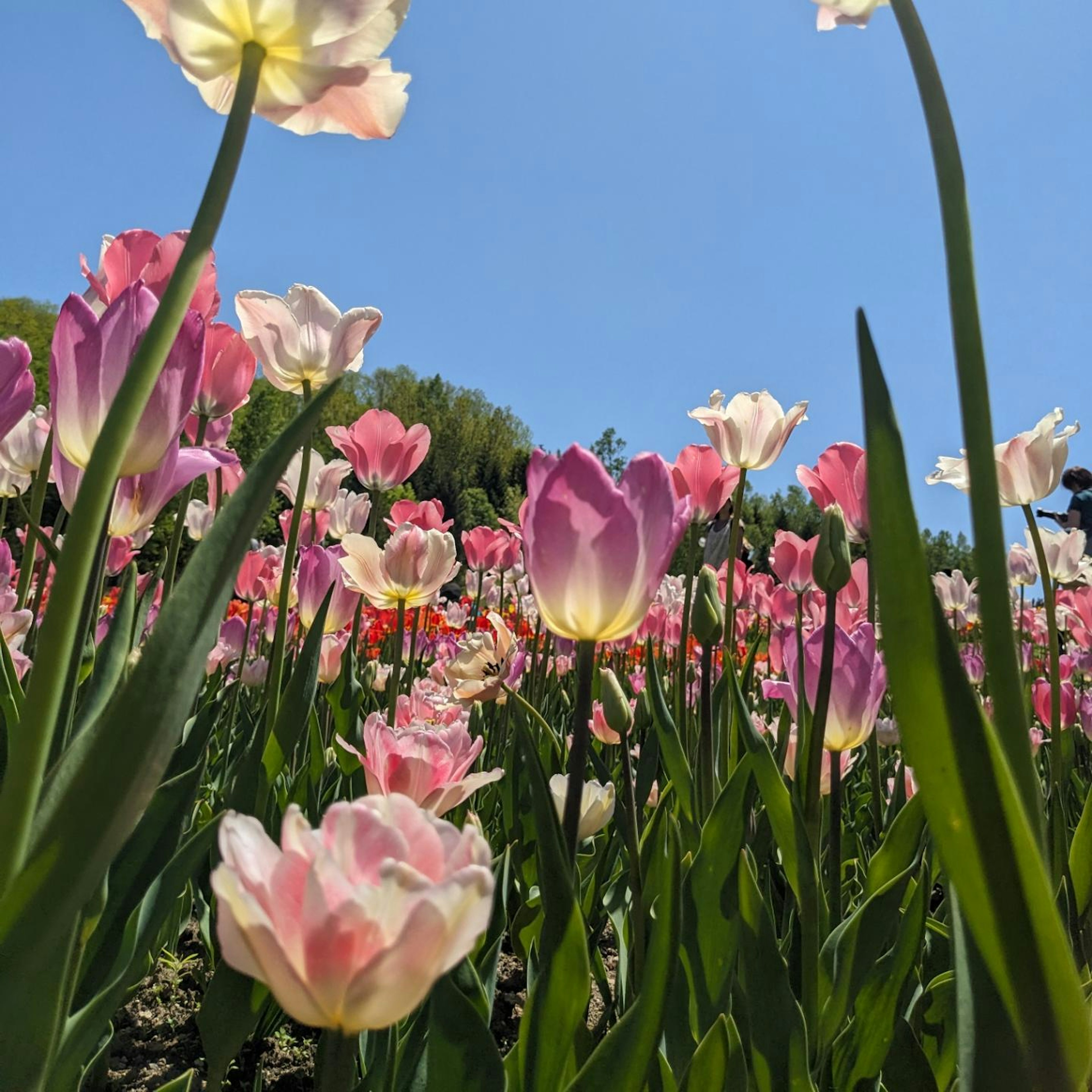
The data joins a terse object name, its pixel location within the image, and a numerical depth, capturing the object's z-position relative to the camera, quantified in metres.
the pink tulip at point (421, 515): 0.87
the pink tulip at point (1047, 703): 0.85
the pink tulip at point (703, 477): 0.65
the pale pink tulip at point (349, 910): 0.17
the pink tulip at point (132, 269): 0.36
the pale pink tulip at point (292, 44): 0.25
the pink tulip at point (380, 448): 0.79
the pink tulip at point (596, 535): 0.31
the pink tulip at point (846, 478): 0.52
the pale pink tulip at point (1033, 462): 0.56
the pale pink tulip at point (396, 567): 0.69
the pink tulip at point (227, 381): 0.48
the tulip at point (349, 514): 1.04
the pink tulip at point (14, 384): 0.31
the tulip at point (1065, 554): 1.15
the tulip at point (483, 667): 0.63
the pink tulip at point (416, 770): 0.35
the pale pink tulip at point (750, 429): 0.63
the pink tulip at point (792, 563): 0.82
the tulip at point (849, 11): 0.34
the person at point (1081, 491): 4.34
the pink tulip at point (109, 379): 0.30
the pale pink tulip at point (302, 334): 0.54
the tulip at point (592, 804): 0.47
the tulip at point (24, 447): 0.71
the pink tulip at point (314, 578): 0.71
